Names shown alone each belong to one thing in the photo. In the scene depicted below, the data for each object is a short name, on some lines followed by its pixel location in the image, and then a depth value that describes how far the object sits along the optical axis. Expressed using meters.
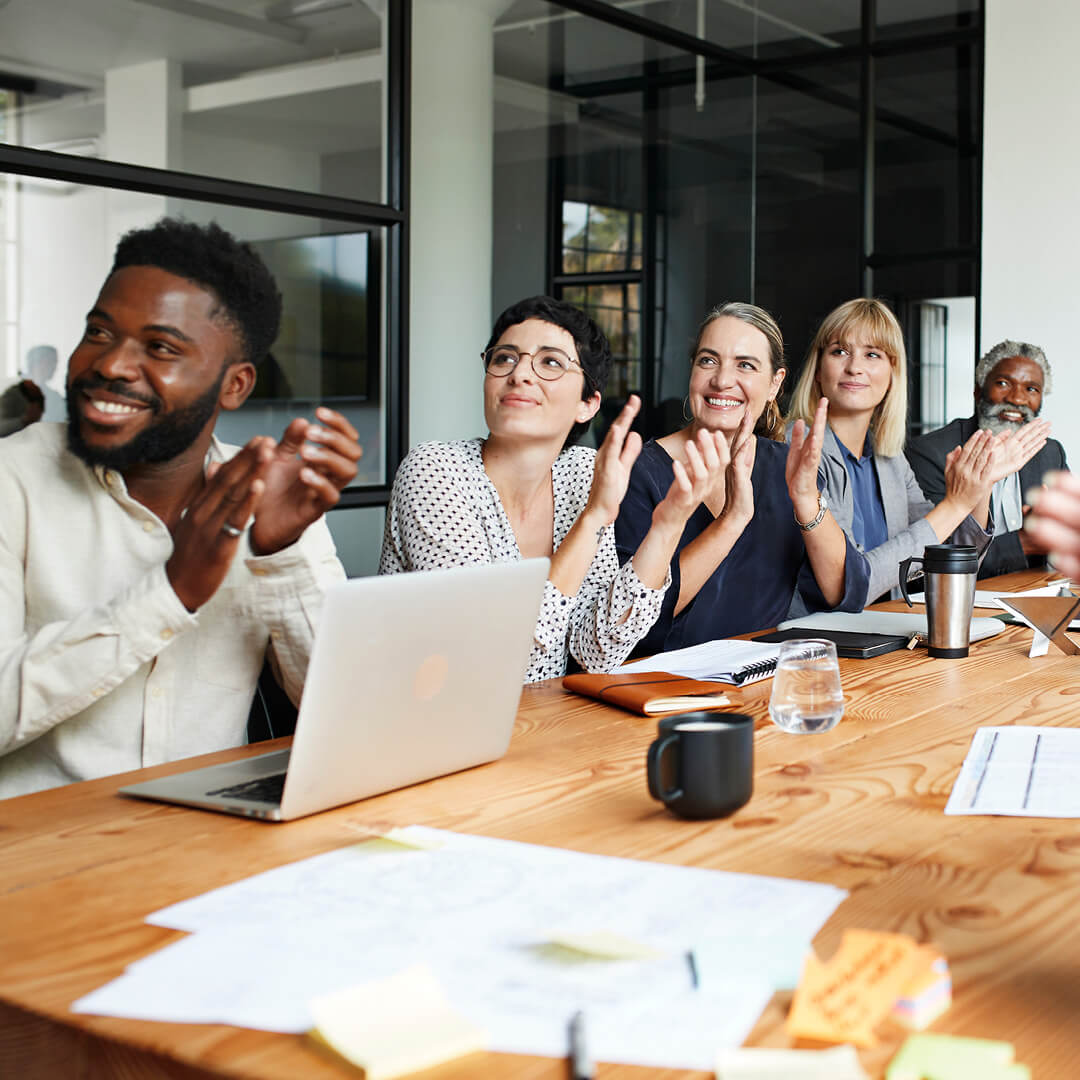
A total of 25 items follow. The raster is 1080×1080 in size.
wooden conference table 0.72
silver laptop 1.07
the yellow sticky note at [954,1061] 0.65
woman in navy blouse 2.54
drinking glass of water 1.45
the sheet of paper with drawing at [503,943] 0.72
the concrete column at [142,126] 3.03
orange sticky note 0.71
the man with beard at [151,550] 1.41
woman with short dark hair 2.03
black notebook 2.03
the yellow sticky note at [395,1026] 0.67
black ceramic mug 1.10
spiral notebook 1.75
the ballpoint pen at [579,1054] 0.65
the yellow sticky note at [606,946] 0.79
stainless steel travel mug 2.04
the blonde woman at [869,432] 3.16
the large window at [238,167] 2.88
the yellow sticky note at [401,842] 1.03
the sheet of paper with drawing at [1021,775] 1.17
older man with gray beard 4.16
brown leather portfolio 1.57
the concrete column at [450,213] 4.93
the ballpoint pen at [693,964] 0.76
